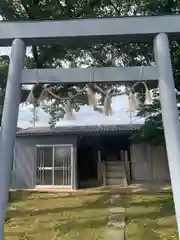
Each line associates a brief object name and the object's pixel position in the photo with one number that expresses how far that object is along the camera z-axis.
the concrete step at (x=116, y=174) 9.43
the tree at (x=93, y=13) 5.79
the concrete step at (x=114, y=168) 9.57
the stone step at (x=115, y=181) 9.25
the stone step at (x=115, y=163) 9.71
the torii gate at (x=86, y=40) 2.31
